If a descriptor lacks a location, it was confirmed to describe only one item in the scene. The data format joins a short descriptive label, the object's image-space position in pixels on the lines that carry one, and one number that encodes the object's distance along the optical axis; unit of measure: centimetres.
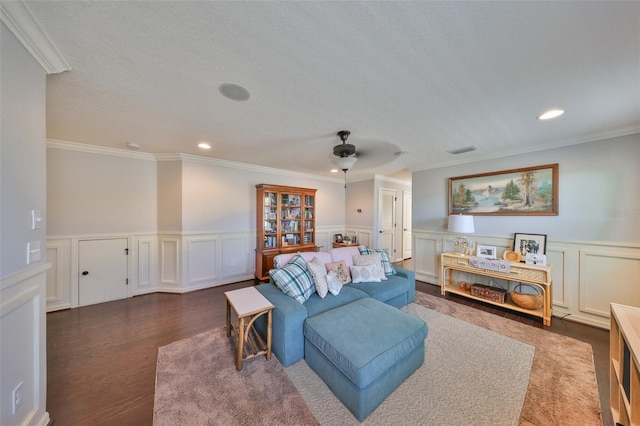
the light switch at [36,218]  125
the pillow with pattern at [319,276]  243
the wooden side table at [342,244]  525
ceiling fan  246
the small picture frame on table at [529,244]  296
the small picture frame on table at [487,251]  332
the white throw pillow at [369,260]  310
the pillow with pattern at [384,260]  325
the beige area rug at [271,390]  146
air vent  310
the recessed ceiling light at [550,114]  204
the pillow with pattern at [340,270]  290
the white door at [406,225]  632
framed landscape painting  295
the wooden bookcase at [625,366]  102
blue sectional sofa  195
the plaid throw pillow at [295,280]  229
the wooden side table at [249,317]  187
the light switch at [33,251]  123
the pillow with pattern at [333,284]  252
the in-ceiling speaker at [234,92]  167
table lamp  335
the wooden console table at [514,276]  266
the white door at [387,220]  552
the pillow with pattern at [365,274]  297
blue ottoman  148
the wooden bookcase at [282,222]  425
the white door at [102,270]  314
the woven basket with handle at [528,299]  282
